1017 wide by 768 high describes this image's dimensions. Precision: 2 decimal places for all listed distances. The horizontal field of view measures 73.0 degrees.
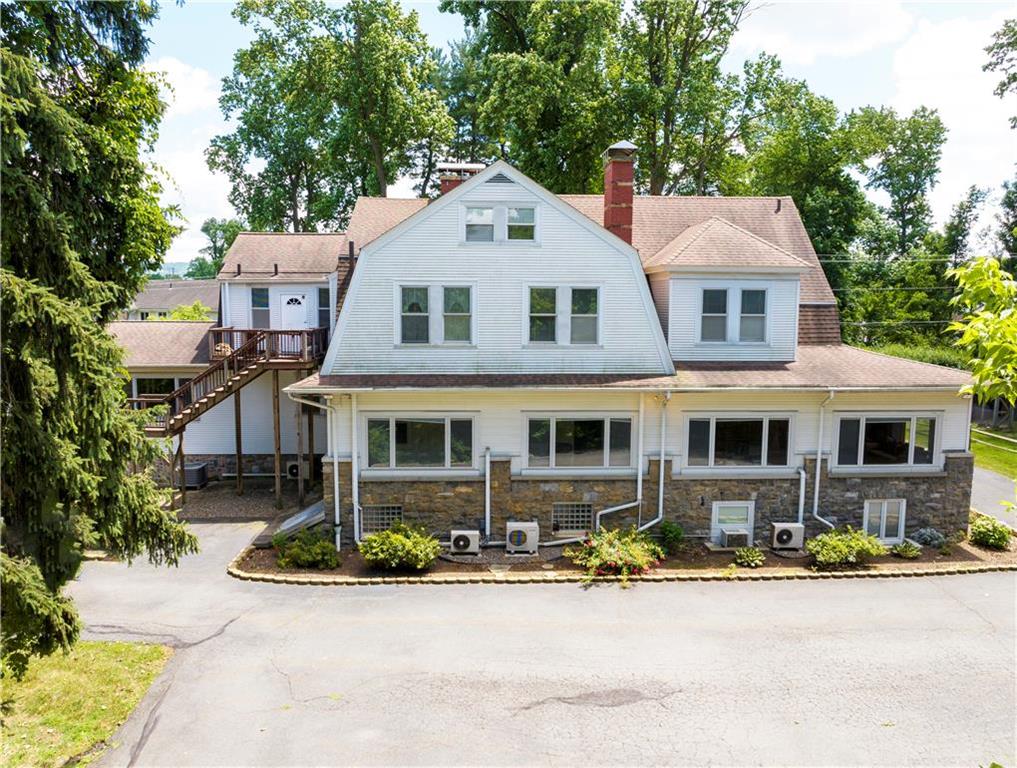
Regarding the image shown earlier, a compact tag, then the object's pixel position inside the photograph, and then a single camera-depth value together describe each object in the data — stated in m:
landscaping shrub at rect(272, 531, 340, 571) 14.98
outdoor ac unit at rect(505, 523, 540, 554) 15.86
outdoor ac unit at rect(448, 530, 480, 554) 15.64
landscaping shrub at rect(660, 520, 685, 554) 16.19
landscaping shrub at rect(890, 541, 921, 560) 15.92
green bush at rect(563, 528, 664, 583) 14.88
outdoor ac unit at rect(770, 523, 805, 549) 16.17
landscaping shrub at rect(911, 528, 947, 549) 16.53
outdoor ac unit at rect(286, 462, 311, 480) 22.47
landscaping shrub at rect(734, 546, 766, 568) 15.45
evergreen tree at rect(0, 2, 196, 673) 8.20
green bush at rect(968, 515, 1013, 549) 16.55
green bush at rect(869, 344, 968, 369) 34.62
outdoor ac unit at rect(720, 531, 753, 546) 16.25
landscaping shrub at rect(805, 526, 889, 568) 15.23
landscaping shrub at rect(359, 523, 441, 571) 14.70
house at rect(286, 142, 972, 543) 16.20
